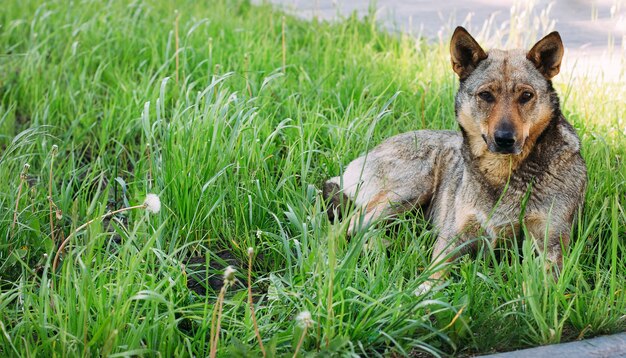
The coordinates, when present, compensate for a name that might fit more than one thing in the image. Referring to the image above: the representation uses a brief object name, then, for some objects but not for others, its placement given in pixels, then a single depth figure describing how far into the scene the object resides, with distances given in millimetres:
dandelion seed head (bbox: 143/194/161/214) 3225
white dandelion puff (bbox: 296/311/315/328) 2716
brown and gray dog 3926
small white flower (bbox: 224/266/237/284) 2596
